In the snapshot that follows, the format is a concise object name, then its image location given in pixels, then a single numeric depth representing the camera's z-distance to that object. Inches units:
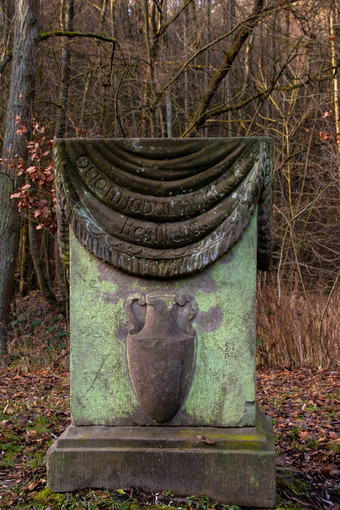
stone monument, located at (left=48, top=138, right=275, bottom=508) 113.7
